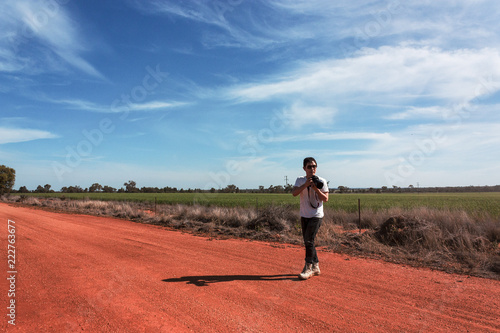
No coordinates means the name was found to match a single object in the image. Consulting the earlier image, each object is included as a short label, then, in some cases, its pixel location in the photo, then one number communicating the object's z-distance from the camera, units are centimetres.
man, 540
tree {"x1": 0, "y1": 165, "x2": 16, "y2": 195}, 5128
